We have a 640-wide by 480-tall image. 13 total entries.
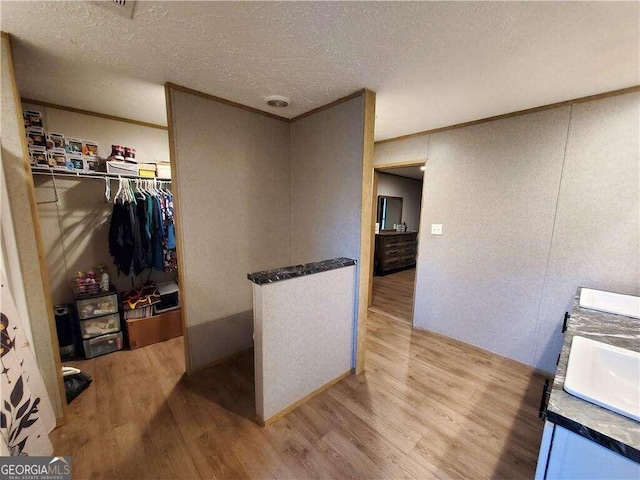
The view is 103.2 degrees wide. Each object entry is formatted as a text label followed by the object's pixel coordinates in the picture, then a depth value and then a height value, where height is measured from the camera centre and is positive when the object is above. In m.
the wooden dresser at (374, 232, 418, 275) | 5.35 -0.91
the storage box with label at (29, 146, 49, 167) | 2.06 +0.41
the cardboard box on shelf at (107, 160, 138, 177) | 2.45 +0.39
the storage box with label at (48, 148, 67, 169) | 2.16 +0.42
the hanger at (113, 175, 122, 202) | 2.50 +0.16
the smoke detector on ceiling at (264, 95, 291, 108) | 2.05 +0.90
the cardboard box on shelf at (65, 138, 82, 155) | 2.26 +0.55
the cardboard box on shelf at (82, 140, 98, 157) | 2.34 +0.55
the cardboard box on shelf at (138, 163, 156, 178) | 2.62 +0.39
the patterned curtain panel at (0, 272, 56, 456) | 1.14 -0.91
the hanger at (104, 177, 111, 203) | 2.47 +0.18
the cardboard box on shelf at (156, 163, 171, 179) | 2.72 +0.41
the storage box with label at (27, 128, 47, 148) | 2.04 +0.56
